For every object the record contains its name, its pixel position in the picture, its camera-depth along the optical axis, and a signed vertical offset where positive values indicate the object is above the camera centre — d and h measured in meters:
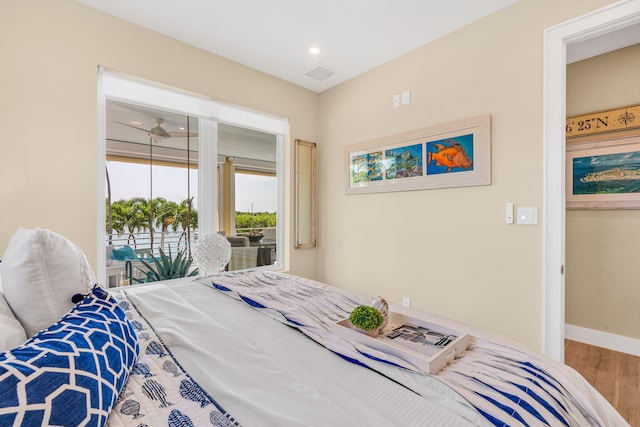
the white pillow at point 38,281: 0.83 -0.19
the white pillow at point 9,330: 0.67 -0.28
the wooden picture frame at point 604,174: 2.49 +0.33
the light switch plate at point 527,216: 2.01 -0.03
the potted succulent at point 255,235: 3.23 -0.24
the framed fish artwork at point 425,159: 2.28 +0.46
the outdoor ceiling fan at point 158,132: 2.60 +0.70
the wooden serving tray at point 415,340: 0.81 -0.40
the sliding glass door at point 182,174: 2.37 +0.35
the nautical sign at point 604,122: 2.47 +0.78
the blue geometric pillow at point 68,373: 0.47 -0.30
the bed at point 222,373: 0.57 -0.41
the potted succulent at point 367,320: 1.00 -0.36
